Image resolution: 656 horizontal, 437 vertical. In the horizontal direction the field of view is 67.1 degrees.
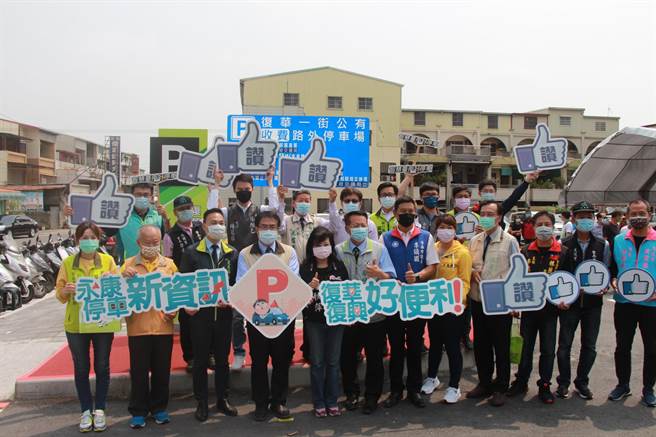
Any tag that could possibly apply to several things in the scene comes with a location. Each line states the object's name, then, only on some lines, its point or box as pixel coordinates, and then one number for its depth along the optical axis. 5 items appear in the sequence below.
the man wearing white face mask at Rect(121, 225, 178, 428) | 4.17
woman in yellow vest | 4.11
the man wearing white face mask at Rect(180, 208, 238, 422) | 4.33
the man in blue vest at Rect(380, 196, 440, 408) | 4.54
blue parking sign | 12.49
